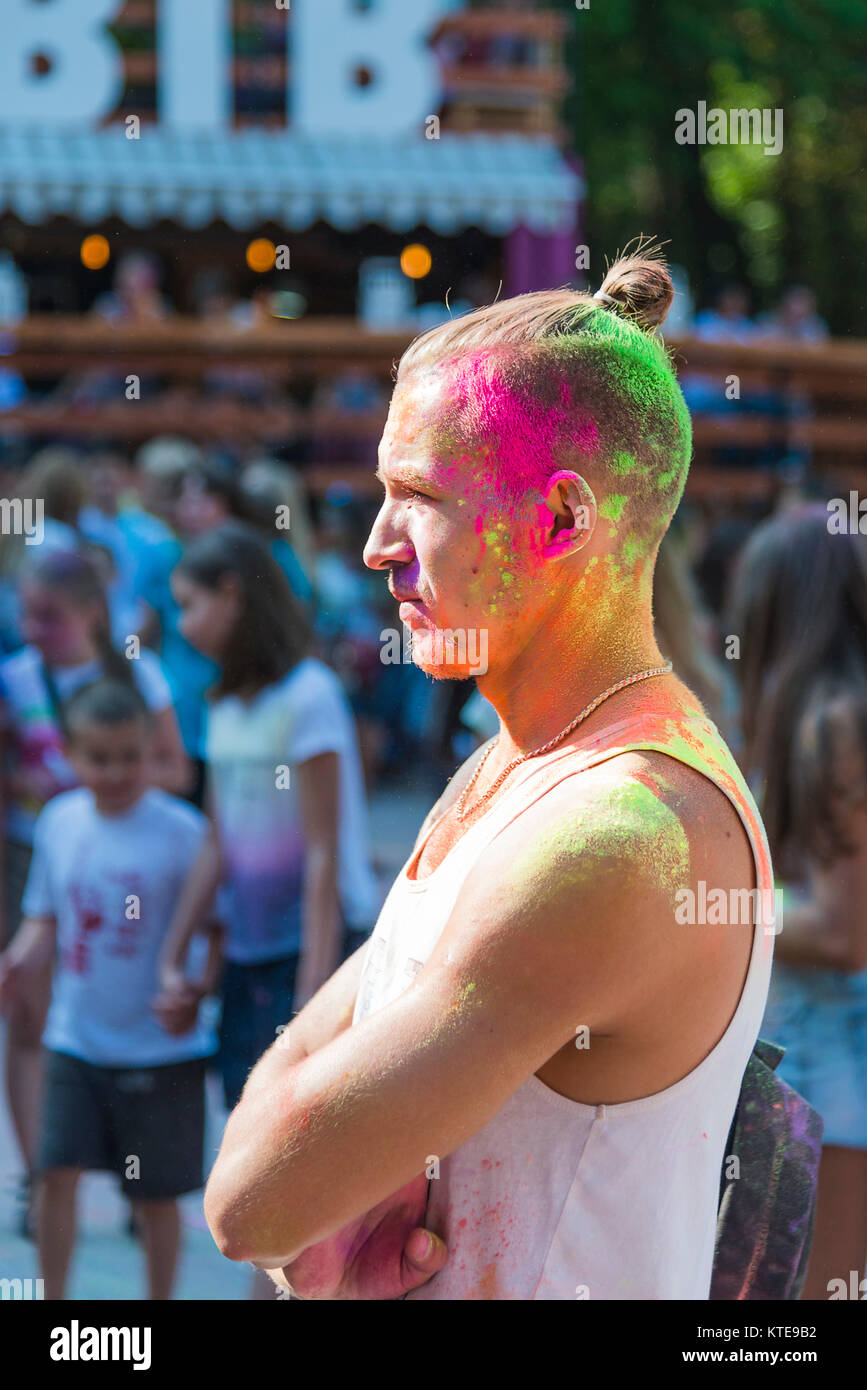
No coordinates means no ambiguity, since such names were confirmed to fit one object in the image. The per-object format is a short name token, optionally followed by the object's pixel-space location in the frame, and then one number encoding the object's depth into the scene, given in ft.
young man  7.84
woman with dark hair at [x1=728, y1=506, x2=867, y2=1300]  18.29
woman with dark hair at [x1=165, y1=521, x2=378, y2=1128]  22.52
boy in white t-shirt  21.27
